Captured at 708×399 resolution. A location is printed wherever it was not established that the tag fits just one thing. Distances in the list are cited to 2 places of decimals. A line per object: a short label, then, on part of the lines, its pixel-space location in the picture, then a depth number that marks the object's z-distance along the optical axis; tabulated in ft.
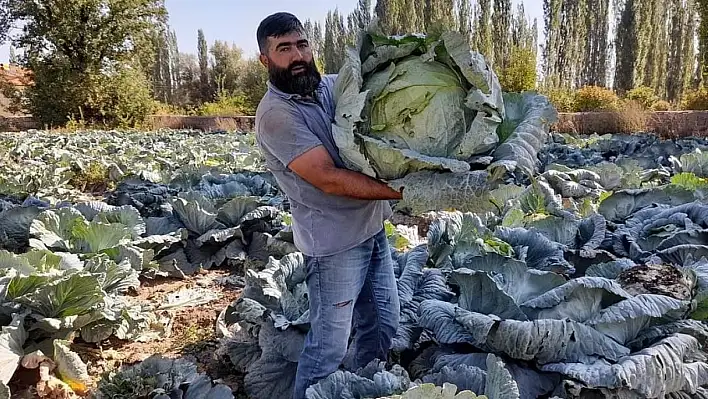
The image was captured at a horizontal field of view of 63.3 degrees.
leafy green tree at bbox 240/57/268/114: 123.46
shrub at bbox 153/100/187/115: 101.95
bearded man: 6.75
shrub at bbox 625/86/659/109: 69.21
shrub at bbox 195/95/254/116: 112.33
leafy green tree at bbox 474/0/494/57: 93.04
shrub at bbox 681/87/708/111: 57.52
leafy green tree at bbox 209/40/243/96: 163.02
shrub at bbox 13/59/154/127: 88.48
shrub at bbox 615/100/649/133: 49.06
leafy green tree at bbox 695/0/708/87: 56.44
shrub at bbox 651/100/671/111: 67.53
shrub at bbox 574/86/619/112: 67.41
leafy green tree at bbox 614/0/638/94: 97.91
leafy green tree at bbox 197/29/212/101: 172.05
